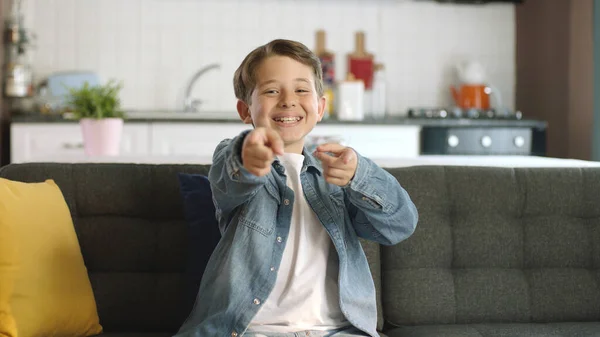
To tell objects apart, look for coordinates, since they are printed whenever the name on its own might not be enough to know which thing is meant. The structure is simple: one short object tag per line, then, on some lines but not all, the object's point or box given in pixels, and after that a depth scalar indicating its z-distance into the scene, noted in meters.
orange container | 5.30
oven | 4.73
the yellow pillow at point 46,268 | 1.76
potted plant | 2.84
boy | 1.60
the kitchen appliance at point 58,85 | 5.01
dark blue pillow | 1.94
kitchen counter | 4.50
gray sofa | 2.05
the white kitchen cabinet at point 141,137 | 4.50
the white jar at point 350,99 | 4.89
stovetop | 4.94
